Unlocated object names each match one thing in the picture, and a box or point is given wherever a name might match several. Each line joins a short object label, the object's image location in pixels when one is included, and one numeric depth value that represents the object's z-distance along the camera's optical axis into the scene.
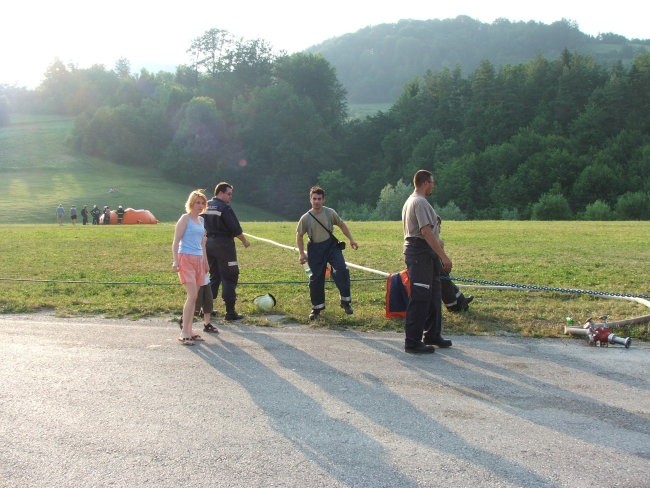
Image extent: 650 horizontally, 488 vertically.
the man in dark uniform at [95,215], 47.50
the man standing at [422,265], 7.21
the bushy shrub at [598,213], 60.75
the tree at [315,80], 123.81
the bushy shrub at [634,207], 62.94
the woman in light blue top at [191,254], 7.92
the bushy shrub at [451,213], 67.69
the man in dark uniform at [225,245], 9.23
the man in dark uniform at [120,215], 43.75
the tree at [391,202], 69.38
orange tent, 43.80
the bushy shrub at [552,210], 64.88
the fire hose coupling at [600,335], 7.46
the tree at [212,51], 131.12
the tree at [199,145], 101.12
